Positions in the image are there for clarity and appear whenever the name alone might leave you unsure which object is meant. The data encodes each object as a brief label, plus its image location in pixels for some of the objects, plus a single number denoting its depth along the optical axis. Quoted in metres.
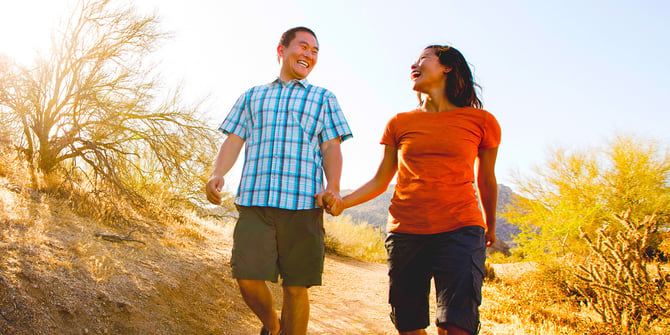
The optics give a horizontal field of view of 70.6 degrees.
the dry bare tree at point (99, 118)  9.27
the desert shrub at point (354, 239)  13.93
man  2.88
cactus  4.37
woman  2.39
